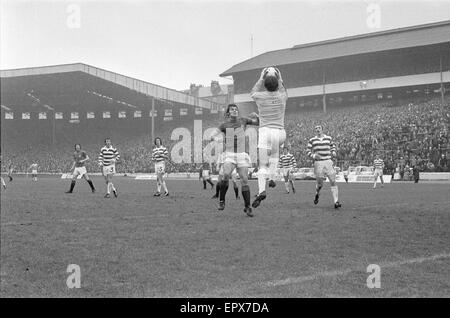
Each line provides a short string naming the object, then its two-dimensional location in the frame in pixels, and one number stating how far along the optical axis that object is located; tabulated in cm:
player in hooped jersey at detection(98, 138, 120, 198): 1898
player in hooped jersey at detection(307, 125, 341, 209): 1306
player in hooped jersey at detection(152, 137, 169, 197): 1879
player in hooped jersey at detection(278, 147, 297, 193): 2188
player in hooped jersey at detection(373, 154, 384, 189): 2759
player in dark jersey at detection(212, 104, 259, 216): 715
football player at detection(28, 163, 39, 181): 4052
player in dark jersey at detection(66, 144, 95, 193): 2023
